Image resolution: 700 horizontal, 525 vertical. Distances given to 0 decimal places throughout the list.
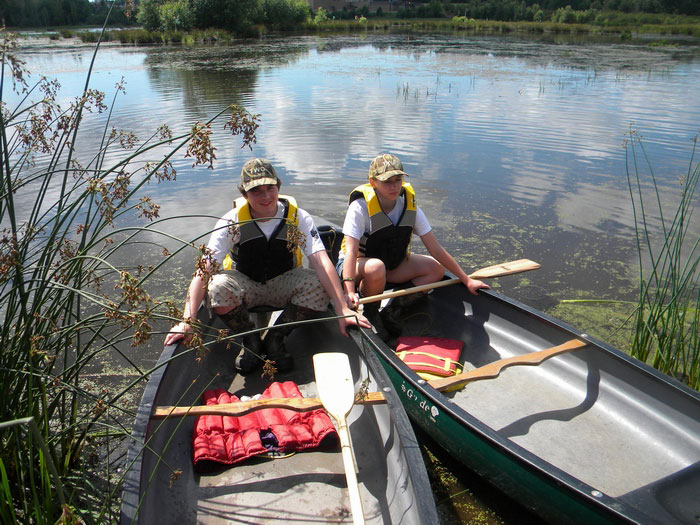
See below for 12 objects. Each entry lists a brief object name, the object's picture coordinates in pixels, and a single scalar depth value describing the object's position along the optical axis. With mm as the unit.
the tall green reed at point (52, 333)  1358
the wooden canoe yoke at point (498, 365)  2535
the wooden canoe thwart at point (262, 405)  2205
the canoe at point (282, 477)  1863
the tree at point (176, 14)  27625
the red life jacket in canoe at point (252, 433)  2266
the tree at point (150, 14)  28109
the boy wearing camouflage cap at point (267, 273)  2768
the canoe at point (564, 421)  1975
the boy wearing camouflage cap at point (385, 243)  3104
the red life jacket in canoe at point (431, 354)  2912
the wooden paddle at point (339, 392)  1848
